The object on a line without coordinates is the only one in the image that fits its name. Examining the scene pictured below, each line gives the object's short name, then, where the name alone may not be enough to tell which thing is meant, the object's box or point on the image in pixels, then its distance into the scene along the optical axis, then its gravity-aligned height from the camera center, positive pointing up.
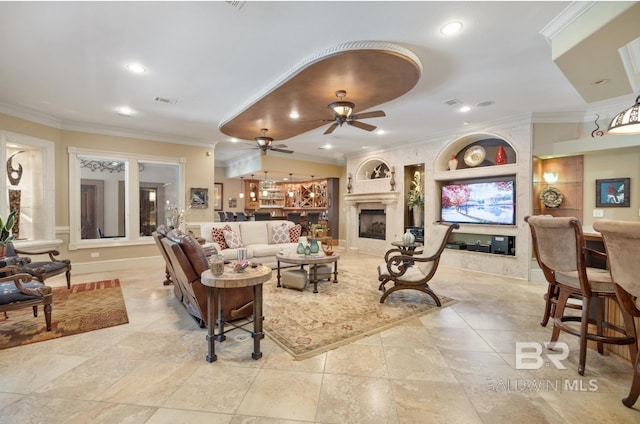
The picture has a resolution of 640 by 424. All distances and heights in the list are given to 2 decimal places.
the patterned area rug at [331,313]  2.74 -1.24
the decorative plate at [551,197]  4.96 +0.23
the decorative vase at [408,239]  4.48 -0.46
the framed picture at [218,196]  10.76 +0.55
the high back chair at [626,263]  1.67 -0.33
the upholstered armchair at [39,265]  3.41 -0.76
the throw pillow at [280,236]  6.14 -0.55
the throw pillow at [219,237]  5.50 -0.52
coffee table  4.27 -0.75
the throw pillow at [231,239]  5.49 -0.56
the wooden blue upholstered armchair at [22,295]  2.72 -0.83
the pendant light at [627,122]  2.55 +0.81
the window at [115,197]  8.14 +0.40
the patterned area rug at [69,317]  2.84 -1.23
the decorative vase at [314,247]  4.61 -0.60
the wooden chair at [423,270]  3.64 -0.80
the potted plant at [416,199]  6.92 +0.27
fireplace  7.86 -0.37
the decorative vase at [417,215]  6.99 -0.12
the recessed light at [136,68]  3.22 +1.65
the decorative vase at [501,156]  5.49 +1.05
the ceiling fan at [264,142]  5.27 +1.27
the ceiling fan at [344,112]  3.59 +1.28
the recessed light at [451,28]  2.47 +1.63
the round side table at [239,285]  2.32 -0.63
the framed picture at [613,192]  4.39 +0.28
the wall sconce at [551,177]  5.06 +0.59
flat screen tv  5.38 +0.18
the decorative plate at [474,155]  5.92 +1.16
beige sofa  5.48 -0.62
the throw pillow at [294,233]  6.28 -0.51
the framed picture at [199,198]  6.63 +0.30
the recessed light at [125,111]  4.65 +1.68
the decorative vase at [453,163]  6.17 +1.03
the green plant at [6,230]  3.83 -0.26
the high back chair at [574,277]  2.23 -0.56
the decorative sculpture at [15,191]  4.92 +0.35
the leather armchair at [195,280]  2.77 -0.70
